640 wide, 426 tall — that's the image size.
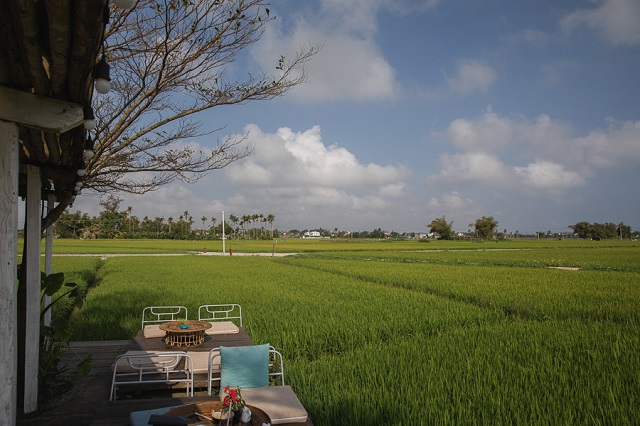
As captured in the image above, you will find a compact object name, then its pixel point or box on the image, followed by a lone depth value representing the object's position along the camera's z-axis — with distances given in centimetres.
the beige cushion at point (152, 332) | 685
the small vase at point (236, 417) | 304
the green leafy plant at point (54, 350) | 493
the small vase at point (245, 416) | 300
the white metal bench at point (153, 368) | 491
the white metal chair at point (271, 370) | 551
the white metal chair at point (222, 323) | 728
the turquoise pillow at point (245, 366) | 425
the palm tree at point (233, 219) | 11144
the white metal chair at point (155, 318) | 691
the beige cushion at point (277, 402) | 348
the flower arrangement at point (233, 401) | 300
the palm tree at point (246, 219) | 11362
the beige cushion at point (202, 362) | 536
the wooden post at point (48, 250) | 626
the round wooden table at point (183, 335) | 611
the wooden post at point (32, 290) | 446
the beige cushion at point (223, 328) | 723
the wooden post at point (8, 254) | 271
